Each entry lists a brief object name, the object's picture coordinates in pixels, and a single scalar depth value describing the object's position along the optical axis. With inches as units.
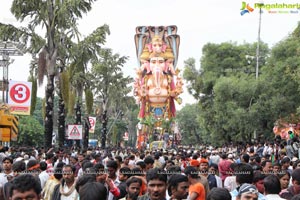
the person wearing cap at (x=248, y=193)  242.1
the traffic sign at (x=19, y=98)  919.7
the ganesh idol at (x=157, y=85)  2209.6
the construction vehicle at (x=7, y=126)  861.2
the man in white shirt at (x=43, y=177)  394.6
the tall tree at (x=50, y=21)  966.4
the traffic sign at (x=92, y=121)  1503.4
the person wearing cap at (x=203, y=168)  417.7
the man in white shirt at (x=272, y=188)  287.7
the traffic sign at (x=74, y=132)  926.4
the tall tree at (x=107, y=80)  1849.8
